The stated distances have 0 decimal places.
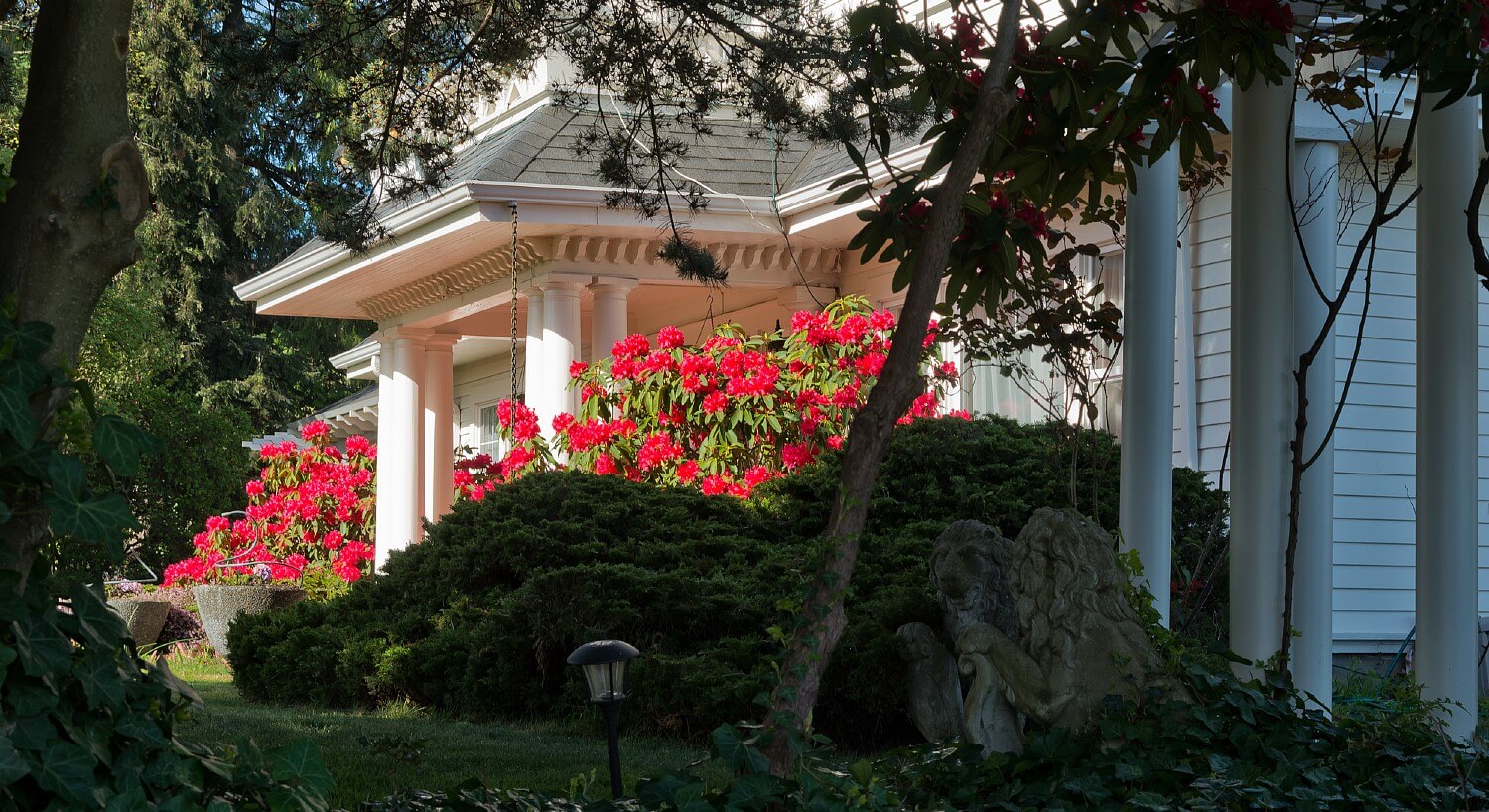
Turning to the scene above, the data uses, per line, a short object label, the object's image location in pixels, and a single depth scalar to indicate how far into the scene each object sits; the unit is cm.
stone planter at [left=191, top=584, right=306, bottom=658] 1276
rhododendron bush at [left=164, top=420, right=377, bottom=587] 1489
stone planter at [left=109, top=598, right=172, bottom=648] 1323
